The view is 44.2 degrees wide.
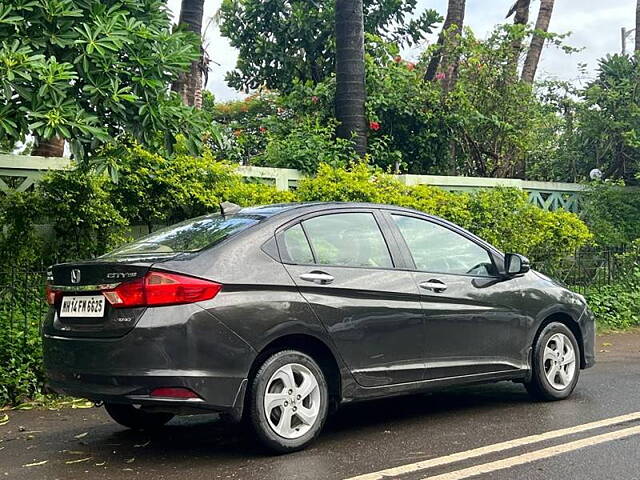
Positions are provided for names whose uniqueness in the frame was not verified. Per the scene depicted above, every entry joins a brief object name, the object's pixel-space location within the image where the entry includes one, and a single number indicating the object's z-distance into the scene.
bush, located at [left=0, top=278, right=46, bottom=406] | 6.74
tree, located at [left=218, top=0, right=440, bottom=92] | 15.97
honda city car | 4.66
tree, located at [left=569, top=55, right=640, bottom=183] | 14.84
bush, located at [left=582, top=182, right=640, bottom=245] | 14.34
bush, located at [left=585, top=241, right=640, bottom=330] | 11.87
